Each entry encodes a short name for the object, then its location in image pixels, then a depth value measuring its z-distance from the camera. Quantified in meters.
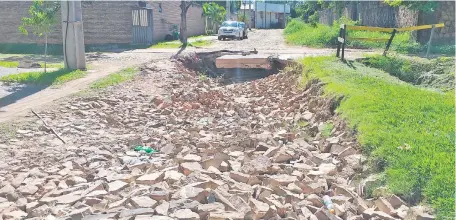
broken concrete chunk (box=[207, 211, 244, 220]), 4.26
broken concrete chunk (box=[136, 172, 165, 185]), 5.33
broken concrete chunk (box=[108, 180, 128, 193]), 5.11
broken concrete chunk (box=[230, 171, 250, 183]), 5.50
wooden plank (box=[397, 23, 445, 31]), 14.27
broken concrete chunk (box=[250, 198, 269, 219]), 4.41
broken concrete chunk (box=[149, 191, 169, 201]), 4.71
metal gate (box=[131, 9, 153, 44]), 24.86
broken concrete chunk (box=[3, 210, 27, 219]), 4.68
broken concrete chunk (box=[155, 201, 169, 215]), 4.35
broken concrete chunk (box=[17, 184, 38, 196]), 5.34
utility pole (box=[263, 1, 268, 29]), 63.86
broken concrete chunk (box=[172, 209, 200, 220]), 4.23
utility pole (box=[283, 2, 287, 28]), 68.06
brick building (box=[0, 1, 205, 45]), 24.38
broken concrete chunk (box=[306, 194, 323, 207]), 4.78
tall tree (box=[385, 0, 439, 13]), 17.88
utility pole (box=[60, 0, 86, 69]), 14.30
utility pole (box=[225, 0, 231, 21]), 45.12
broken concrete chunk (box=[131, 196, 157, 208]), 4.52
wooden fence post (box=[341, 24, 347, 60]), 12.58
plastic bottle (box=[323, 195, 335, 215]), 4.62
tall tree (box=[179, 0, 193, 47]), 25.28
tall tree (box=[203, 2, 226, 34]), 41.53
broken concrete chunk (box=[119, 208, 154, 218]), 4.27
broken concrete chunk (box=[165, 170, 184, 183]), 5.36
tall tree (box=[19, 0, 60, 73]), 13.16
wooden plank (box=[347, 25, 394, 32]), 12.90
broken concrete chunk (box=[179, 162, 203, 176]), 5.74
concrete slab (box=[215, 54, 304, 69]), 15.77
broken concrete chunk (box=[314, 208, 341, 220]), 4.40
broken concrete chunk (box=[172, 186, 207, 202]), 4.67
